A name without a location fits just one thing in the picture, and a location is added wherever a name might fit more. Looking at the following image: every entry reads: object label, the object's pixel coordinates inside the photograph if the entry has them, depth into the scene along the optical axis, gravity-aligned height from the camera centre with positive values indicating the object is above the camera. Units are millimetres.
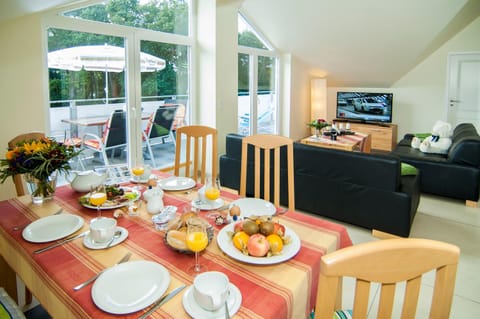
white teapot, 2055 -386
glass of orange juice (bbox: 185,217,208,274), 1245 -444
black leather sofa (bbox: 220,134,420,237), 2959 -652
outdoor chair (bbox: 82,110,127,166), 3947 -260
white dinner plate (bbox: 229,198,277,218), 1773 -479
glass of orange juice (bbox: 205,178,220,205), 1811 -390
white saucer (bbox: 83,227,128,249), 1429 -524
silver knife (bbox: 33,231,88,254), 1399 -531
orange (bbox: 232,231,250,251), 1361 -485
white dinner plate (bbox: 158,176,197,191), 2135 -427
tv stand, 6844 -369
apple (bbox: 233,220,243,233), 1452 -467
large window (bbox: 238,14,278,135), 6031 +581
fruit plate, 1291 -522
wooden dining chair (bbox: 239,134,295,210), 2100 -253
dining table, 1104 -556
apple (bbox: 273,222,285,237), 1424 -466
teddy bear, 4488 -330
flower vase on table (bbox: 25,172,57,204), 1868 -392
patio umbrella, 3479 +593
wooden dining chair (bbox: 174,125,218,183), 2645 -176
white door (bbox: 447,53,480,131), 6324 +508
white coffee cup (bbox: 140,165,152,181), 2289 -381
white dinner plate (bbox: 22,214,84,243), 1499 -507
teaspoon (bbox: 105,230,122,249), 1439 -517
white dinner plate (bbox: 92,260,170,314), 1077 -561
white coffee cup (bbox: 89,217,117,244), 1439 -475
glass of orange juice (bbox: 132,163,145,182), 2246 -360
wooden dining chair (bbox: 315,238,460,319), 911 -407
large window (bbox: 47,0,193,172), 3533 +550
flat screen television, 7172 +181
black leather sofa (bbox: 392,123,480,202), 3830 -599
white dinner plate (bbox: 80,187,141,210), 1813 -464
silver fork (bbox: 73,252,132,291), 1166 -560
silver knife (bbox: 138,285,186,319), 1044 -578
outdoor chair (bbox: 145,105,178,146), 4527 -131
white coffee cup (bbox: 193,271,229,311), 1035 -530
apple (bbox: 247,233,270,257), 1313 -489
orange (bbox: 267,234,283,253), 1343 -490
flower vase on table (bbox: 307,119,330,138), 5664 -158
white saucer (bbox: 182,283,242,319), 1029 -575
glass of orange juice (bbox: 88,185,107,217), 1687 -403
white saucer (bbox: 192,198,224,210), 1835 -472
